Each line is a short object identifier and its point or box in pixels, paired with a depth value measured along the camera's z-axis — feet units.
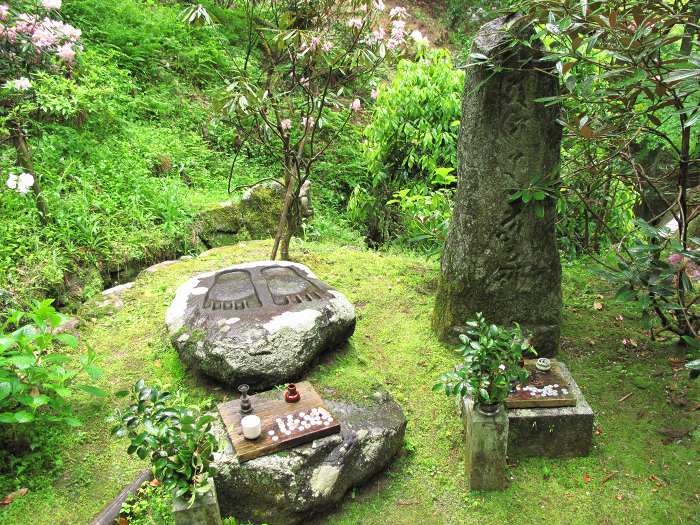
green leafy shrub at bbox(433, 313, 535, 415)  8.67
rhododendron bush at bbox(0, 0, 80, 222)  13.56
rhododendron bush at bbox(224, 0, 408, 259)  13.85
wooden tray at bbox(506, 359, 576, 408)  9.85
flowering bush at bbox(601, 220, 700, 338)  9.44
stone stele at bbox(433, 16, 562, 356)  10.93
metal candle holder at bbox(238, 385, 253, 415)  9.29
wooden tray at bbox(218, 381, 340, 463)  8.67
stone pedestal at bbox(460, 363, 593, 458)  9.80
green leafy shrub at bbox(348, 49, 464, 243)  19.62
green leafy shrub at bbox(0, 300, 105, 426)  8.59
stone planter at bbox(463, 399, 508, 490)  8.91
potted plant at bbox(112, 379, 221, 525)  7.04
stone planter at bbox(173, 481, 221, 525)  7.14
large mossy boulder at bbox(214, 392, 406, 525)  8.56
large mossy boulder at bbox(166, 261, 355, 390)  10.53
